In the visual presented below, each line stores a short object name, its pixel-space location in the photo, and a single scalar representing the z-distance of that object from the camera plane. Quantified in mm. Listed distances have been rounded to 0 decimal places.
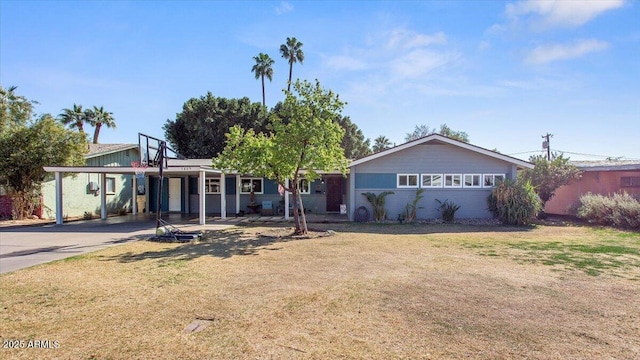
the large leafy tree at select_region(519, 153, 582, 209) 16906
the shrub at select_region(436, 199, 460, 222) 15656
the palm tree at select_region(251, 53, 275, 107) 35906
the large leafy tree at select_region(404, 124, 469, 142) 44038
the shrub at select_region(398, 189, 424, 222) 15806
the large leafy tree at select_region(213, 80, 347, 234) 10930
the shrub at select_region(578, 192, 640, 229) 13117
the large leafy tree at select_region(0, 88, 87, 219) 15578
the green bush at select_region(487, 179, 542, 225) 14445
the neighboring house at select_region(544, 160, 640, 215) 16500
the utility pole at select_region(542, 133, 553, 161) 33625
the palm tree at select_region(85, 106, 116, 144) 32500
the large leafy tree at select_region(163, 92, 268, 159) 28000
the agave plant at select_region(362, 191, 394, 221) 15711
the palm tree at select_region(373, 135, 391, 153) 40531
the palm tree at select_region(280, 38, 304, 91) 36344
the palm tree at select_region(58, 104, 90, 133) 31500
